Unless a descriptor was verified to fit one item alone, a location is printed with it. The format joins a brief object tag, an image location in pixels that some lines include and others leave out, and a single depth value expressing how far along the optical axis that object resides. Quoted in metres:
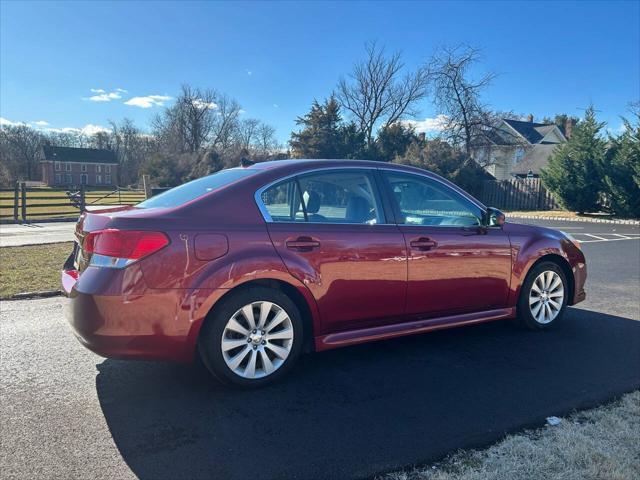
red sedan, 2.99
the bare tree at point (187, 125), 64.69
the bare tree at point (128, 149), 79.19
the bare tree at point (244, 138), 68.49
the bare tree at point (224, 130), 66.75
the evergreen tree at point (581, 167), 23.25
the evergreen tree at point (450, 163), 31.88
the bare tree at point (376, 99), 46.41
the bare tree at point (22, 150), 76.81
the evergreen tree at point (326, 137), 39.34
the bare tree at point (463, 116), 36.75
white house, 38.84
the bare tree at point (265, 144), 67.39
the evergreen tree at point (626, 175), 21.33
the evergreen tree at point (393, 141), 39.72
